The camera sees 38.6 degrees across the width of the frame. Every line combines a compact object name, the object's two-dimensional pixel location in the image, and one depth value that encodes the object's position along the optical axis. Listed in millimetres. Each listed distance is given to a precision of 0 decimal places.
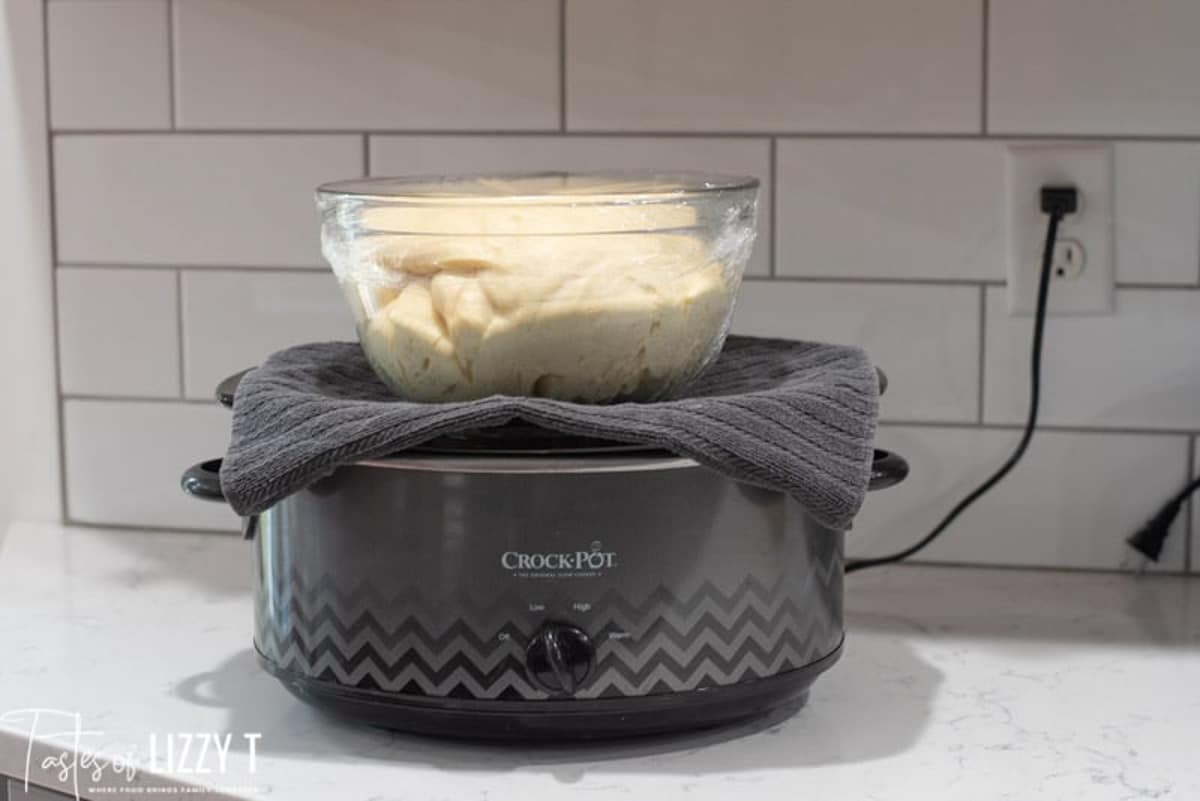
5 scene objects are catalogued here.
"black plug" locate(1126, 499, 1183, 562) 1185
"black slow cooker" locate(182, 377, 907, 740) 825
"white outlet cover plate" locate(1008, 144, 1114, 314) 1168
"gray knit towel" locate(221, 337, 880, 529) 812
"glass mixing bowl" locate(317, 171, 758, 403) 866
